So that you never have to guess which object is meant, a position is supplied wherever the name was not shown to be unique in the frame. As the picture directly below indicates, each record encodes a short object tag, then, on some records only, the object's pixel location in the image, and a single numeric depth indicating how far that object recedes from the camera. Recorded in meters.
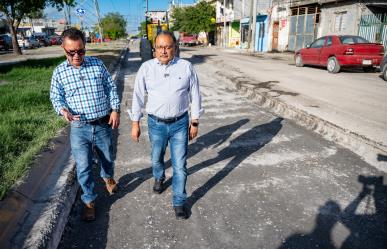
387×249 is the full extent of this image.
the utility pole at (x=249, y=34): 29.42
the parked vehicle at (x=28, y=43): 39.30
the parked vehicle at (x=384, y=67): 10.77
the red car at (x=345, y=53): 12.12
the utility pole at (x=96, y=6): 49.78
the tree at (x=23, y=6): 17.17
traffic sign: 27.08
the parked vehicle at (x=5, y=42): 34.50
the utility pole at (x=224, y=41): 44.47
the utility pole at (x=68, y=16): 37.33
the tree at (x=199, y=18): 47.78
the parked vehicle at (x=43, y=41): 45.97
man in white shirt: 2.98
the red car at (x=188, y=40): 50.56
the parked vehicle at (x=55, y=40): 50.37
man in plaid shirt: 2.92
